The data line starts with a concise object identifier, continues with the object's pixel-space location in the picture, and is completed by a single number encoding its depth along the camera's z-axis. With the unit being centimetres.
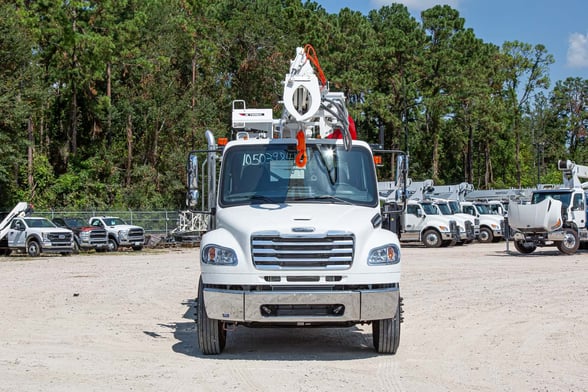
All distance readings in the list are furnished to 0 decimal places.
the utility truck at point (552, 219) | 3023
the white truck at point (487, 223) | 4409
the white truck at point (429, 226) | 3903
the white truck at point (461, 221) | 4028
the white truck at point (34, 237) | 3538
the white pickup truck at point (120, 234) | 3969
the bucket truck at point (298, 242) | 933
